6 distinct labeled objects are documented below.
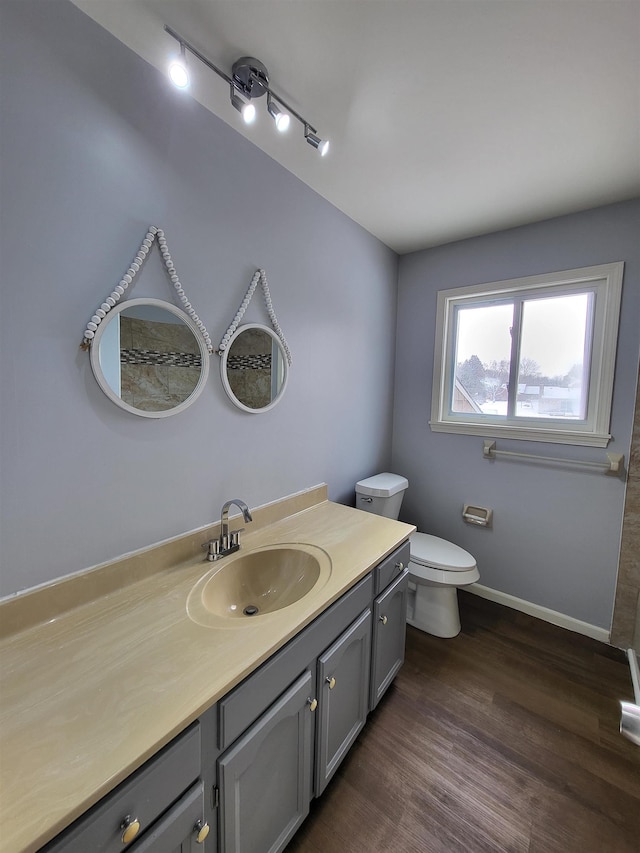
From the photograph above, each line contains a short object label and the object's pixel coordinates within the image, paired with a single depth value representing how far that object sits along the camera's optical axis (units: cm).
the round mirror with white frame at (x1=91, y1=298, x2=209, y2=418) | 100
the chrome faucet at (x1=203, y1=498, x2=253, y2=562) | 123
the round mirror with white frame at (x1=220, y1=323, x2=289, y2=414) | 135
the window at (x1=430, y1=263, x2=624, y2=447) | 185
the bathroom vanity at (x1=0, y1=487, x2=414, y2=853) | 56
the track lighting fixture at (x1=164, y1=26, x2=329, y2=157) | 93
